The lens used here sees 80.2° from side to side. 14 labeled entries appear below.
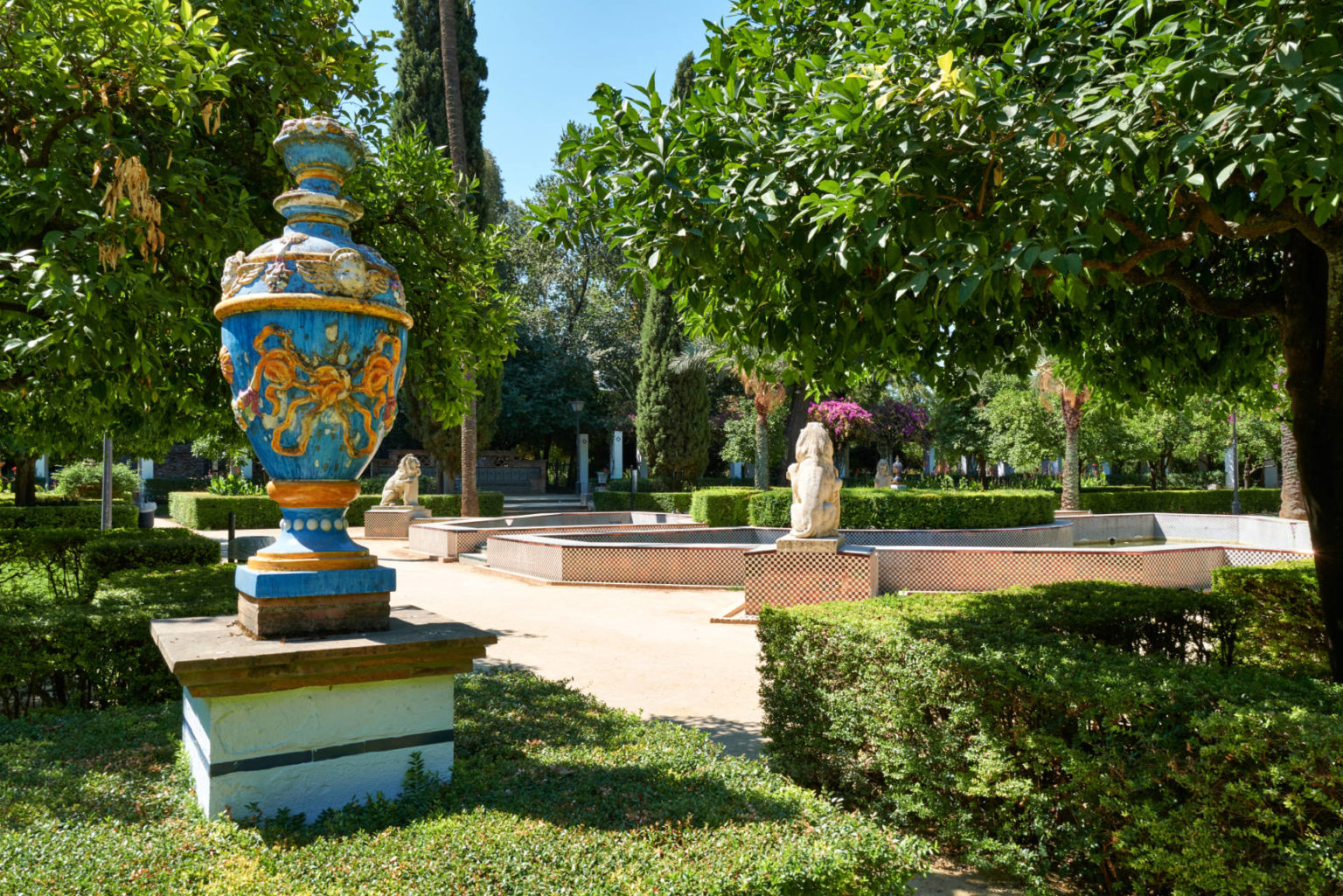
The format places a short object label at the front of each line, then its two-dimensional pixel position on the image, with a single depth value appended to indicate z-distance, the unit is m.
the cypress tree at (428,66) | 31.84
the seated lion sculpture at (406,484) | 24.27
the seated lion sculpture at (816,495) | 11.60
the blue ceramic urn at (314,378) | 3.25
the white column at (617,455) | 40.94
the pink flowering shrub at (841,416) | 32.16
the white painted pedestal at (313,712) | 3.00
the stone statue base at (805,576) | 11.48
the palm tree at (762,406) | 25.08
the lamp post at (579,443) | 31.35
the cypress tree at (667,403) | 32.88
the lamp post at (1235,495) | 28.03
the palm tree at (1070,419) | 25.14
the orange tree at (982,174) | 2.89
